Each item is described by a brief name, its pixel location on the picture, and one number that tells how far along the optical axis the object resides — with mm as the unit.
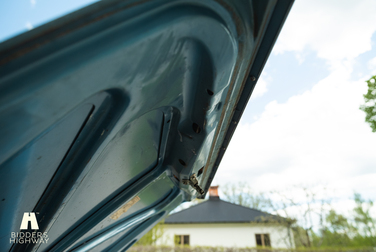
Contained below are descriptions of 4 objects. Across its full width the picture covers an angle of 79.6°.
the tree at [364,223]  13858
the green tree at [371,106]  8562
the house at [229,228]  15891
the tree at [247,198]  18484
